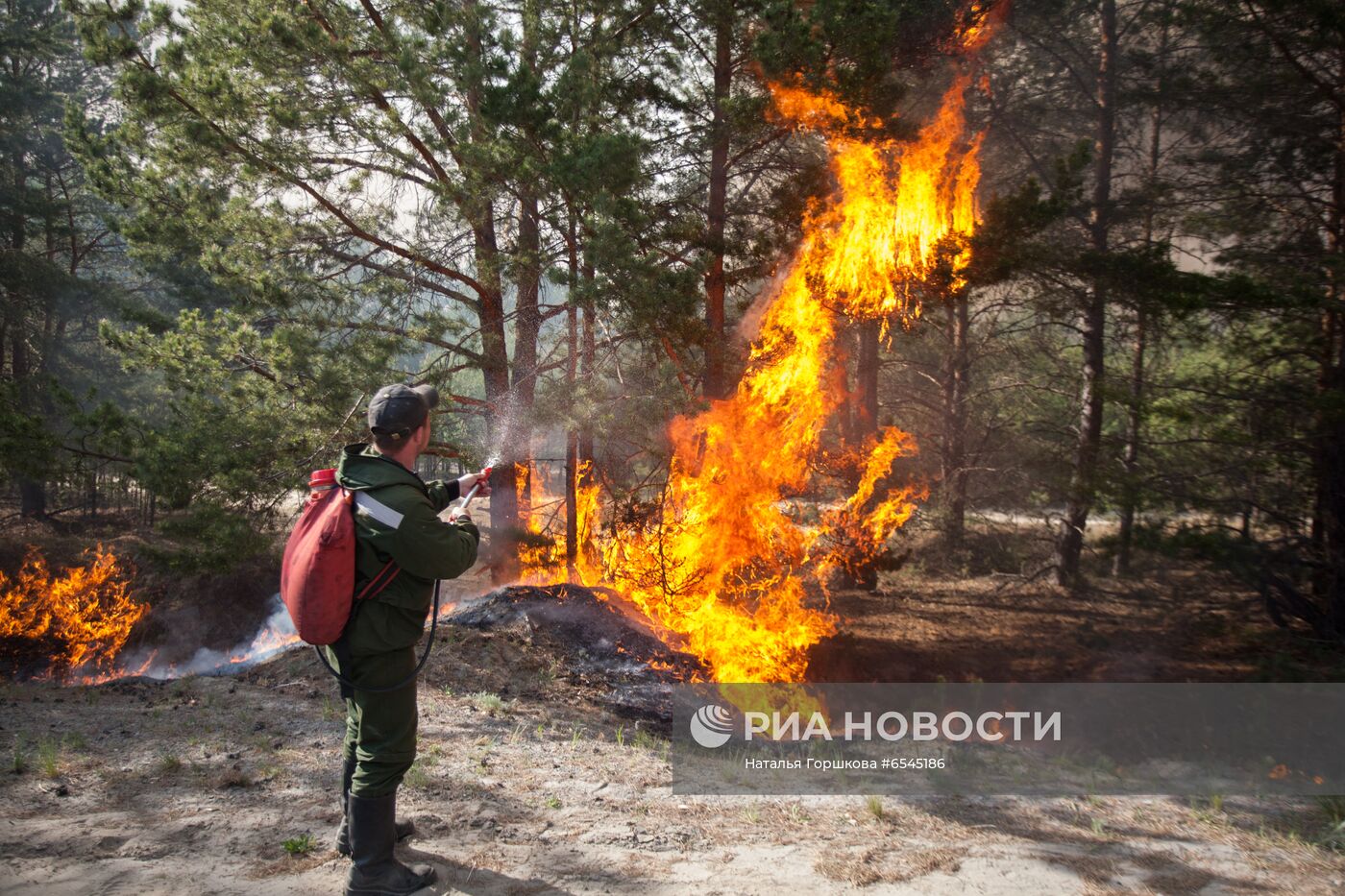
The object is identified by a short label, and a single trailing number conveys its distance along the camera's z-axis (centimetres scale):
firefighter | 343
